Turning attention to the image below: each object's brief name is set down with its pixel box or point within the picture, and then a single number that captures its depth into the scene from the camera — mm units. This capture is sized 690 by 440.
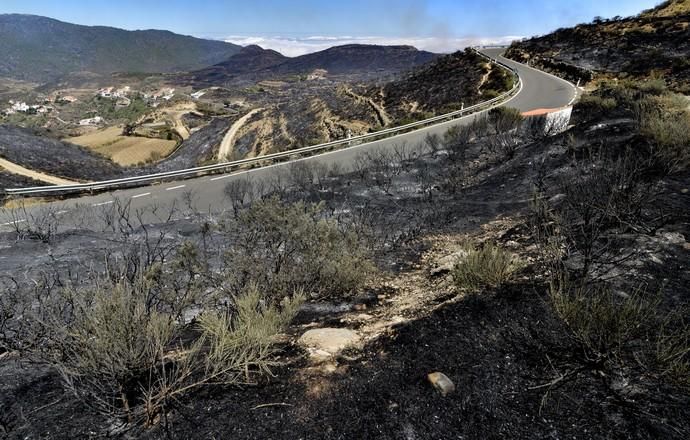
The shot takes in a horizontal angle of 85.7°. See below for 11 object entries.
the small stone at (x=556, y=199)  7659
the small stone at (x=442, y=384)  2865
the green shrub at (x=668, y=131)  7254
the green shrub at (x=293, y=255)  5363
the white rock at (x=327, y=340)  3547
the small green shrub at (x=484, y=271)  4367
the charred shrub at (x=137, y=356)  2732
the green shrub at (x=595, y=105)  14331
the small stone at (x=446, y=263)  5707
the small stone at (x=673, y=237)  4758
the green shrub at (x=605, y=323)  2764
